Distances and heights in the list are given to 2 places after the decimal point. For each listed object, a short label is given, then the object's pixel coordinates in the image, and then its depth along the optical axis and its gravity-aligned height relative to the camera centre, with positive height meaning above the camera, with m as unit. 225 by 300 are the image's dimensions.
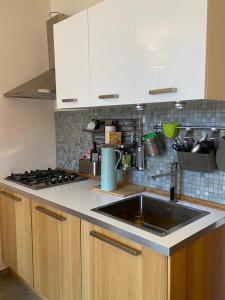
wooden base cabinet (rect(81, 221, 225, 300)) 1.07 -0.66
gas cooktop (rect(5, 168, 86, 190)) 1.94 -0.44
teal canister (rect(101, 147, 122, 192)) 1.72 -0.31
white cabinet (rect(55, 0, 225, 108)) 1.12 +0.34
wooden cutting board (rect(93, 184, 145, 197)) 1.68 -0.46
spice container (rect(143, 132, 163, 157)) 1.65 -0.15
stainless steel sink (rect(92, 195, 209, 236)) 1.46 -0.53
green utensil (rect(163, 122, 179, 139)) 1.55 -0.05
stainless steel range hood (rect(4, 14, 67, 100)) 1.97 +0.25
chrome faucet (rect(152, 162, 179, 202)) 1.57 -0.35
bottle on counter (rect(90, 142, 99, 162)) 1.99 -0.26
